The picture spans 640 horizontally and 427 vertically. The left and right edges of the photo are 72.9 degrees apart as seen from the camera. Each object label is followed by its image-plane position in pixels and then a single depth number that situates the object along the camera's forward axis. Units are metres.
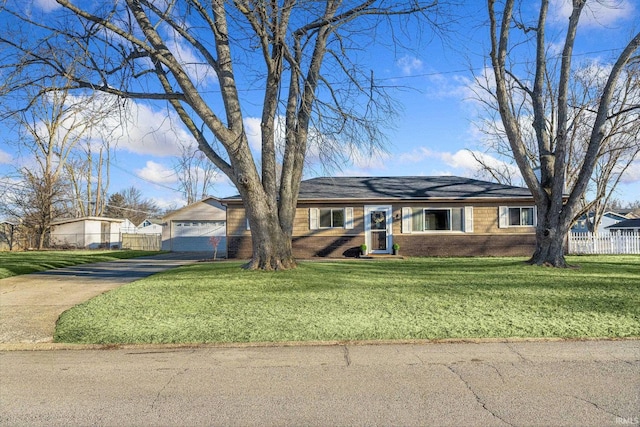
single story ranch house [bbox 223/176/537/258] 19.86
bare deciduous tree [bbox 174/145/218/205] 50.94
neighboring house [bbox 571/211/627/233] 57.66
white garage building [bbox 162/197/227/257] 32.62
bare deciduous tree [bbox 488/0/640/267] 12.98
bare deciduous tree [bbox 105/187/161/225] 66.02
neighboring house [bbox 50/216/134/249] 34.97
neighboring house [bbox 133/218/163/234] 50.97
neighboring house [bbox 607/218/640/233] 49.35
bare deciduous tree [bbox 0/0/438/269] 10.03
